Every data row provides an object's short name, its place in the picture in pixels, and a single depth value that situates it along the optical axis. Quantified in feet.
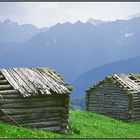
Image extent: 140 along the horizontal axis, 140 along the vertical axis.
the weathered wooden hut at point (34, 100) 73.97
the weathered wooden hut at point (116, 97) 138.72
